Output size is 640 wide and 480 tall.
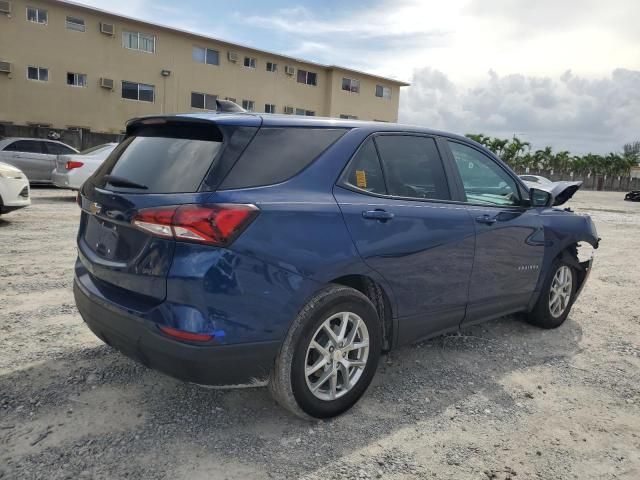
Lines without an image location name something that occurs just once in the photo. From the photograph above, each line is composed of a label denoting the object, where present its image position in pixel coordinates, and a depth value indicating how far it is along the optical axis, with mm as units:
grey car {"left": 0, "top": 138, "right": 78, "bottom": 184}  14633
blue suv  2525
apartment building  25062
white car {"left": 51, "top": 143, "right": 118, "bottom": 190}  12354
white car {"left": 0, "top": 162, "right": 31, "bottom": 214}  8461
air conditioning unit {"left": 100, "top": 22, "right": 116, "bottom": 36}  26734
